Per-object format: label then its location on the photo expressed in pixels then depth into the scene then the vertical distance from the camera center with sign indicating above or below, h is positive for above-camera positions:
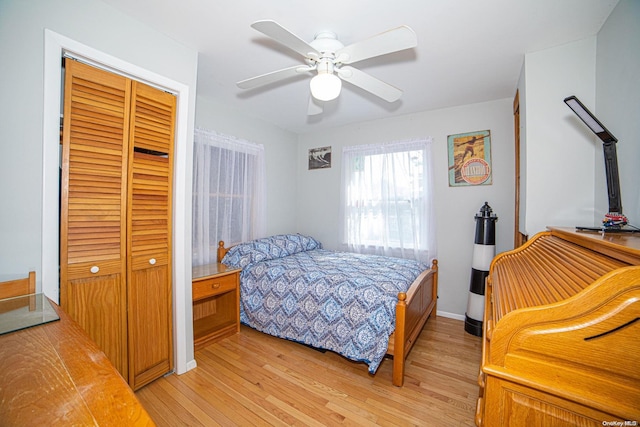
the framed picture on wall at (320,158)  3.92 +0.89
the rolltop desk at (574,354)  0.59 -0.36
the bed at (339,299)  1.92 -0.76
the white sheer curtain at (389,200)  3.16 +0.20
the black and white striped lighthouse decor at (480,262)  2.59 -0.48
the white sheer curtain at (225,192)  2.78 +0.25
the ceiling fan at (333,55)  1.27 +0.93
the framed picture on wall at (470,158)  2.89 +0.68
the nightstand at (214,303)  2.30 -1.00
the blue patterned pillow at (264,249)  2.79 -0.45
